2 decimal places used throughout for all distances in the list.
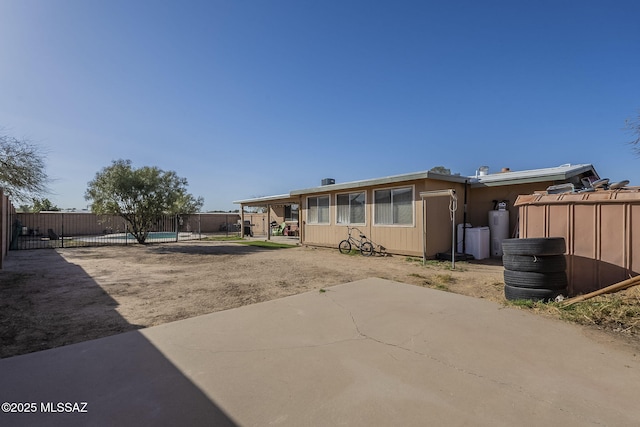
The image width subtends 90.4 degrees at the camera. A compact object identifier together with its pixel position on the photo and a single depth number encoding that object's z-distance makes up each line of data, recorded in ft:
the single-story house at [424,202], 34.47
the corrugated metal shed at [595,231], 16.21
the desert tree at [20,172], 43.37
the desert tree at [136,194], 51.67
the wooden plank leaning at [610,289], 14.85
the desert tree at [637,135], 24.76
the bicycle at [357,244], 40.33
